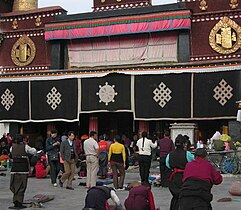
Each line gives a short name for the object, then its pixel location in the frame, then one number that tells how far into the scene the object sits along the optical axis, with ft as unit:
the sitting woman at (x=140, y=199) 22.25
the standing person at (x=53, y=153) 45.24
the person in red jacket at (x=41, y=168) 52.65
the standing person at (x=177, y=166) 26.32
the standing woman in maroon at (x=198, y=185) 20.74
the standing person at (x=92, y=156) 42.19
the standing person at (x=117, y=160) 42.50
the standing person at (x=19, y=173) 34.17
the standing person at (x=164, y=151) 42.37
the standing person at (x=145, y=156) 42.65
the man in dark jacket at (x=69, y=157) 42.91
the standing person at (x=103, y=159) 51.42
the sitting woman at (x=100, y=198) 21.57
